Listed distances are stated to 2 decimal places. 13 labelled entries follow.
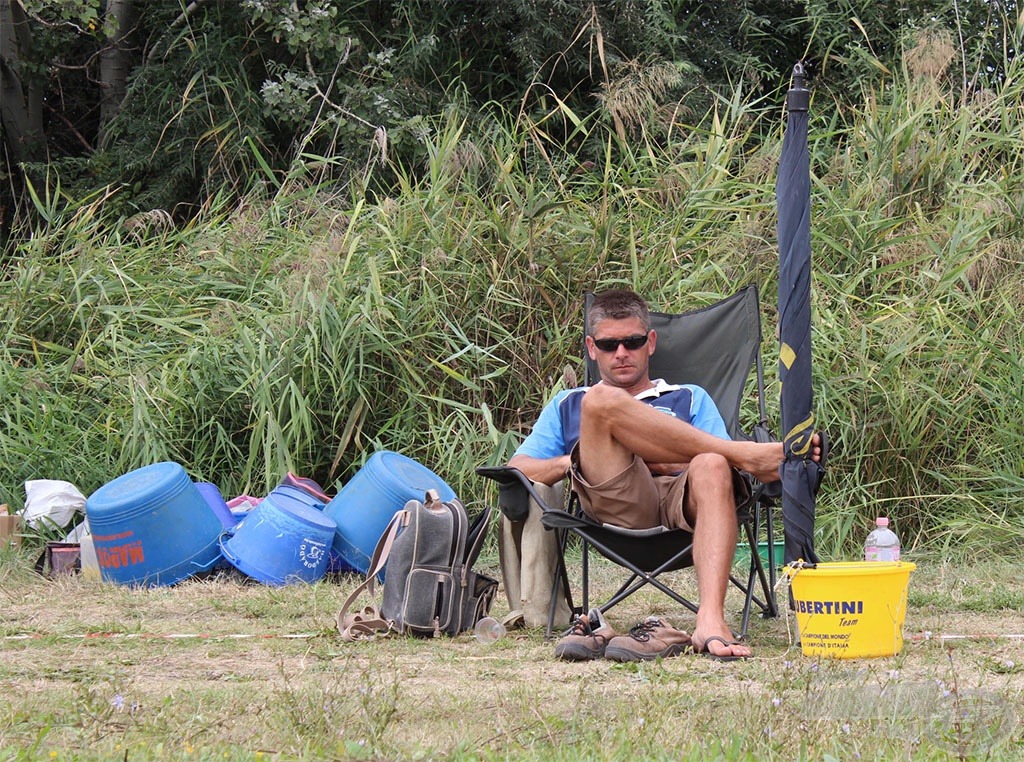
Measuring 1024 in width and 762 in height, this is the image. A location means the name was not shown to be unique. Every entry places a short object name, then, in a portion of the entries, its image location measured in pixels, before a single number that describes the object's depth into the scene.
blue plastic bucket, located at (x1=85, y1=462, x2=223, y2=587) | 9.47
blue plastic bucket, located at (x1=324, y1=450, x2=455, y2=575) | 9.75
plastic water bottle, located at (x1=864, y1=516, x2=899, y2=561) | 8.68
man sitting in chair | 6.48
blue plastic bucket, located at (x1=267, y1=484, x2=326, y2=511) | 9.79
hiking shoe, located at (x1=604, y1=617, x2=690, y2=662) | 6.34
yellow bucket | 6.00
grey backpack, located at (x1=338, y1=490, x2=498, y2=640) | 7.41
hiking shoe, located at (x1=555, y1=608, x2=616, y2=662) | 6.45
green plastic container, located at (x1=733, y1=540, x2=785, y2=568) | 9.71
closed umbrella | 6.22
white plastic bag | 10.72
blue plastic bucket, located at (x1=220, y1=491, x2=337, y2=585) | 9.53
